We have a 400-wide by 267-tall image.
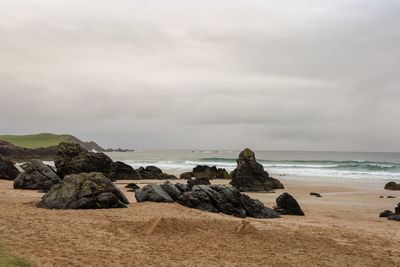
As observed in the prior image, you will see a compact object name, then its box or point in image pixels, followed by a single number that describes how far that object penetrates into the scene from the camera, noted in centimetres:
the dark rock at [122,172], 4809
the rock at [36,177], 2986
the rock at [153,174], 5278
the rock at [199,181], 3902
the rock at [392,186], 4386
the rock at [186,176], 5384
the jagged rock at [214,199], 2300
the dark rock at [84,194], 2011
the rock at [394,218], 2321
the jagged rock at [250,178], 4119
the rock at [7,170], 3925
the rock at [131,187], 3347
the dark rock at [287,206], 2434
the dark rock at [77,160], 4050
